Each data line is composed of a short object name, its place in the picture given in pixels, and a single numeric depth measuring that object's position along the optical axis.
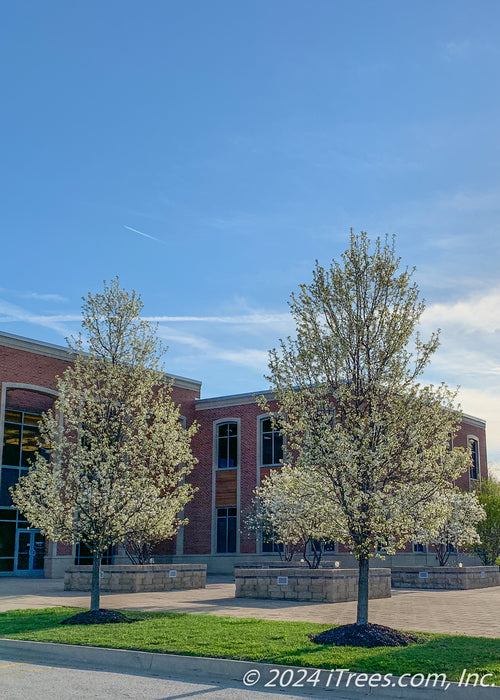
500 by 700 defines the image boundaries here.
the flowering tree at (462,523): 30.18
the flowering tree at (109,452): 16.17
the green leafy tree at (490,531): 37.69
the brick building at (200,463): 34.25
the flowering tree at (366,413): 12.73
